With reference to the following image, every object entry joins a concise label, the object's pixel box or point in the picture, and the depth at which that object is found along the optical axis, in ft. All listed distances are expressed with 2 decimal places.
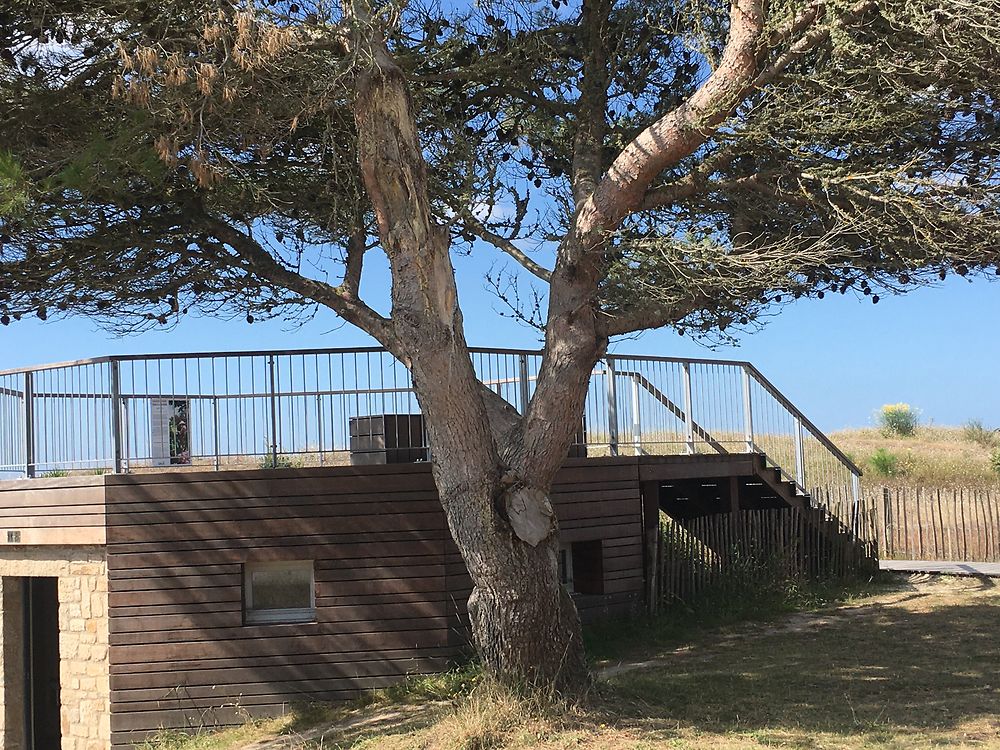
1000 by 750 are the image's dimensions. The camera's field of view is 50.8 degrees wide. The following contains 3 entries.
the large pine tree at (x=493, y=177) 28.40
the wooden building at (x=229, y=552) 37.09
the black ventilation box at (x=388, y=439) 38.58
